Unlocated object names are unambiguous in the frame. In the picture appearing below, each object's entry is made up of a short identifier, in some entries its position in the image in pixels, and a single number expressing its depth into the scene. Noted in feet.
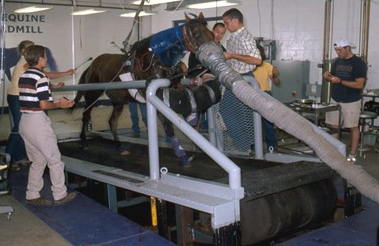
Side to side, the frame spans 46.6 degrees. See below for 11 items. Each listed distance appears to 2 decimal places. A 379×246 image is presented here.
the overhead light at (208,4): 27.99
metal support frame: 9.16
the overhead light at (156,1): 25.59
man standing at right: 19.65
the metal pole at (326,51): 26.85
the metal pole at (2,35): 11.37
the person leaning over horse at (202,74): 13.58
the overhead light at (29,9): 33.82
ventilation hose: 9.39
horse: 12.53
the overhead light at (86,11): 32.59
